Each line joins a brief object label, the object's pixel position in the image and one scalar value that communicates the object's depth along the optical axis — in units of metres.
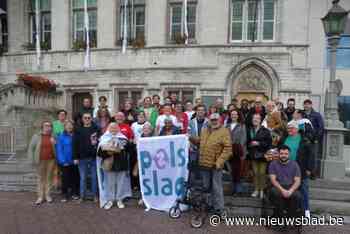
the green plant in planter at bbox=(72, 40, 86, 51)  14.84
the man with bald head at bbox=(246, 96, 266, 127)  6.97
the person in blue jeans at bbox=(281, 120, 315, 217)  5.78
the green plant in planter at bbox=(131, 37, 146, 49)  13.99
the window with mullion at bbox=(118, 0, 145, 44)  14.38
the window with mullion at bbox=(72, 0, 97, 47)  14.95
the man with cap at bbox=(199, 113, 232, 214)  5.61
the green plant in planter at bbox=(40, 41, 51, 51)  15.63
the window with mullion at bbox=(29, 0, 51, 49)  15.71
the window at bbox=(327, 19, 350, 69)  12.38
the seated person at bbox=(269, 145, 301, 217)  5.32
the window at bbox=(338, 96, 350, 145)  12.27
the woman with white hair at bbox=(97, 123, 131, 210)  6.31
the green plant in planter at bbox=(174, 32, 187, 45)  13.61
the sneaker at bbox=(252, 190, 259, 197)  6.42
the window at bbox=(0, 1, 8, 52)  16.45
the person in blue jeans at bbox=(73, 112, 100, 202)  6.61
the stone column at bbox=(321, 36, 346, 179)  7.68
